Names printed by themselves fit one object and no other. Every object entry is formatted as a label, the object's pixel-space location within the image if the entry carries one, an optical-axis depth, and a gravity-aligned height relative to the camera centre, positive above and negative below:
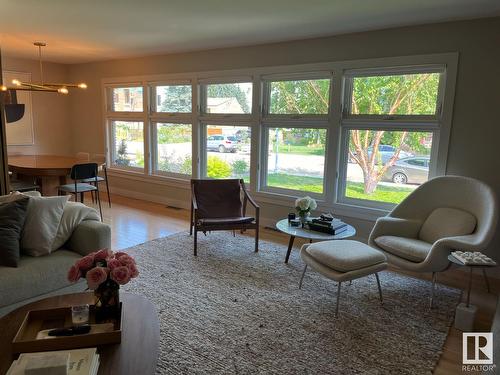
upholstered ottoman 2.76 -0.95
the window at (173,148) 5.87 -0.30
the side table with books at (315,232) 3.39 -0.92
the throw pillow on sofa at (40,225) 2.54 -0.69
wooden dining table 4.93 -0.60
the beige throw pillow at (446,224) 3.23 -0.76
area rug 2.22 -1.33
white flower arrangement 3.71 -0.71
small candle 1.78 -0.90
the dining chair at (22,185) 4.66 -0.79
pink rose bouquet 1.73 -0.67
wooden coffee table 1.53 -0.96
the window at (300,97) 4.45 +0.46
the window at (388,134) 3.81 +0.02
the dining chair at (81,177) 5.00 -0.69
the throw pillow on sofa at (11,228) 2.36 -0.68
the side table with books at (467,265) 2.50 -0.86
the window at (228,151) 5.25 -0.29
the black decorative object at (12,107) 6.42 +0.29
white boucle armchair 2.89 -0.76
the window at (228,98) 5.09 +0.47
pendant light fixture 4.80 +0.50
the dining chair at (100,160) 5.83 -0.52
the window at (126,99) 6.34 +0.50
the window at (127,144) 6.48 -0.28
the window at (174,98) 5.72 +0.49
